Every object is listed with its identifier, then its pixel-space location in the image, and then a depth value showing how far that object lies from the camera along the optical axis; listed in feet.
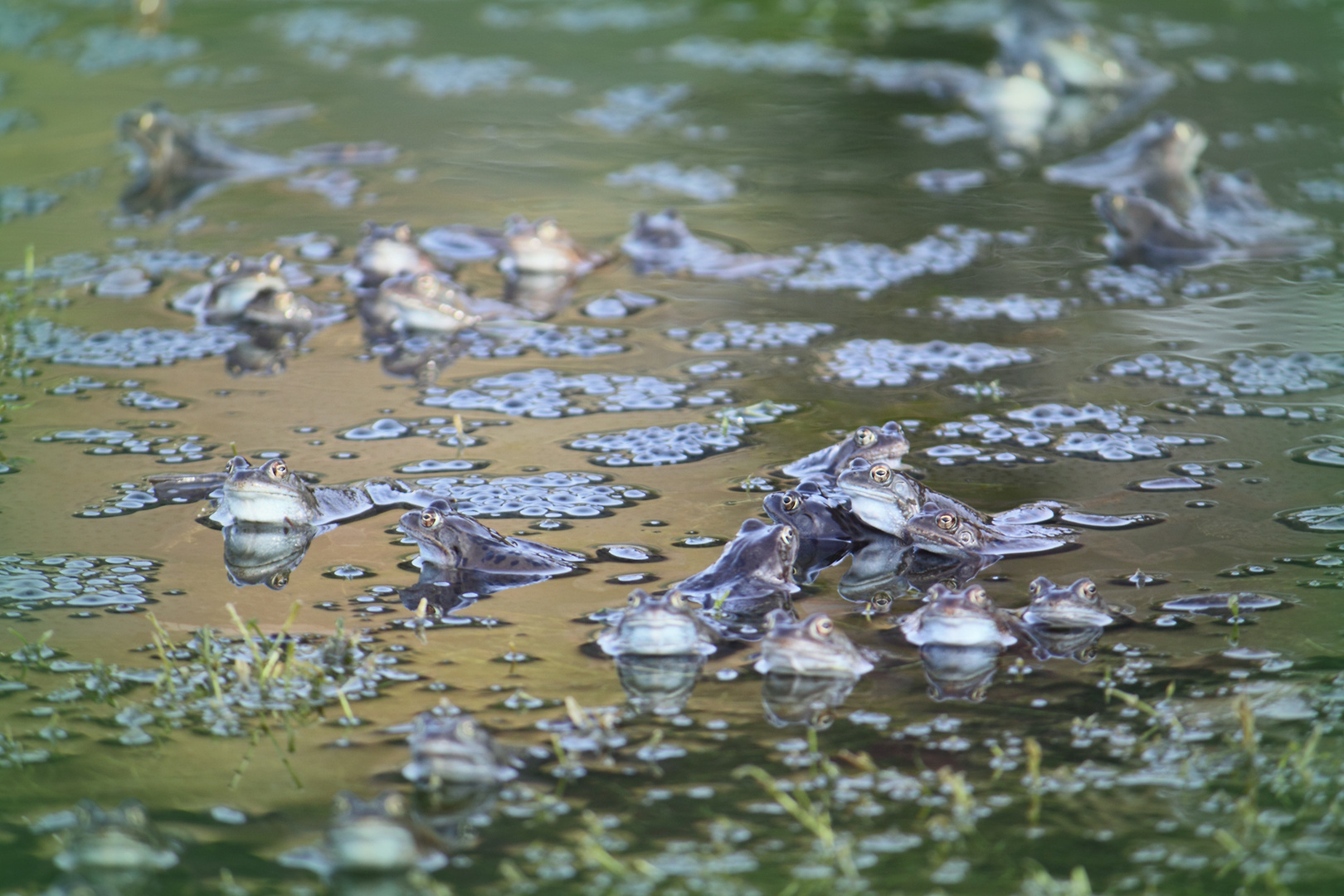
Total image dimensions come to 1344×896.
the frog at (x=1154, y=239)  45.44
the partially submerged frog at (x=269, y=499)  28.60
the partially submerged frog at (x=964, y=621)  23.94
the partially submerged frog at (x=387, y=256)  42.57
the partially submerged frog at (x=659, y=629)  23.59
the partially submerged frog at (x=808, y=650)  23.16
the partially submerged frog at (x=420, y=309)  40.47
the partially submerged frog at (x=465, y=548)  26.96
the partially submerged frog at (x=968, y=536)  27.48
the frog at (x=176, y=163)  53.42
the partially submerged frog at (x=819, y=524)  28.14
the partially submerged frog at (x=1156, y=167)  50.29
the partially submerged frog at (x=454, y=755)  20.21
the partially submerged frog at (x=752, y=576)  25.90
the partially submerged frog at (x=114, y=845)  18.53
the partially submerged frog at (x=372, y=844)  18.24
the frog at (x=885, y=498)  28.02
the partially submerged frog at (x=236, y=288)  40.83
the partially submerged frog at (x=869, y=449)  29.12
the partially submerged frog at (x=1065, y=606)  24.52
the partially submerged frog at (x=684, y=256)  45.09
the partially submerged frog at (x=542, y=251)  44.88
